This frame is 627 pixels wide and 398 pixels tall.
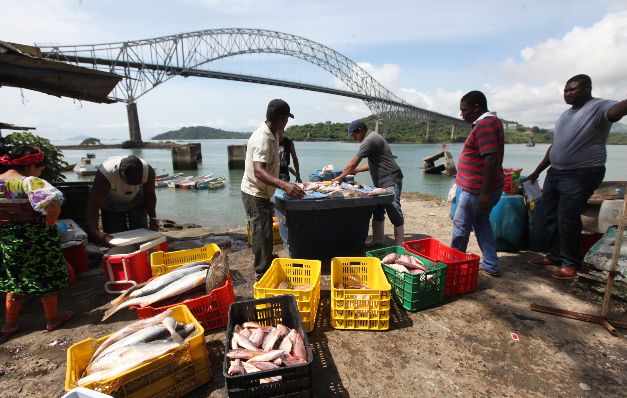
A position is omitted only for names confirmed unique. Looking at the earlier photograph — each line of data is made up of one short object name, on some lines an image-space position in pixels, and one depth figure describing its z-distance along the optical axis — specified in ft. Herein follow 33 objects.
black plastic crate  6.33
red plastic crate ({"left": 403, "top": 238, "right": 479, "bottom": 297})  11.86
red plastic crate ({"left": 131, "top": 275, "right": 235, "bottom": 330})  9.85
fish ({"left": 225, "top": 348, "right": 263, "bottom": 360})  7.08
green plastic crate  10.93
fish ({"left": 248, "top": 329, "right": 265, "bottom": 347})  7.85
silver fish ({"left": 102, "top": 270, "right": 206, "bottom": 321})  9.70
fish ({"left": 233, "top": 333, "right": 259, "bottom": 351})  7.51
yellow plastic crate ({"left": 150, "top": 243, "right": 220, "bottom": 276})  12.64
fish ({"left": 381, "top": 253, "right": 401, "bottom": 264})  12.20
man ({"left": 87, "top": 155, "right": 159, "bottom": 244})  13.41
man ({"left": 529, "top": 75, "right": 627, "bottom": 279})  12.36
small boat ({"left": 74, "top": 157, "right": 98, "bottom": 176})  85.38
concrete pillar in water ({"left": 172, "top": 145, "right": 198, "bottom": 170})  110.45
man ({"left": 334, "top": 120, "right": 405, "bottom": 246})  16.75
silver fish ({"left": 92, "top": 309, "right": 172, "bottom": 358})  7.64
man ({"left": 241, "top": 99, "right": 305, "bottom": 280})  12.07
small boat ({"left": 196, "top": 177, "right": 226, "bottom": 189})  65.88
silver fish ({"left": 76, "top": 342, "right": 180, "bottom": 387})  6.57
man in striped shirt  12.20
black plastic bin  13.39
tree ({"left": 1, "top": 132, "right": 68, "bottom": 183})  21.20
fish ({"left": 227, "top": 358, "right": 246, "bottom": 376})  6.57
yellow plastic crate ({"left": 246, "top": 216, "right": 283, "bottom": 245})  18.60
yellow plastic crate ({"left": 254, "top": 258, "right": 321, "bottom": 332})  9.55
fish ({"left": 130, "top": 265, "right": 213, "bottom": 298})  10.30
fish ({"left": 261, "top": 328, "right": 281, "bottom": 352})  7.65
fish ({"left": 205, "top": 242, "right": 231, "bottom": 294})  10.46
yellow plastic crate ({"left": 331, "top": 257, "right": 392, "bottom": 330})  9.83
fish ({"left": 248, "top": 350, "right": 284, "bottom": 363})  6.97
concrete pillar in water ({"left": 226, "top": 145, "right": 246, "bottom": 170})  109.29
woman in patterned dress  9.61
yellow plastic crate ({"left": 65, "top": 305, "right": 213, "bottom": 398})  6.50
